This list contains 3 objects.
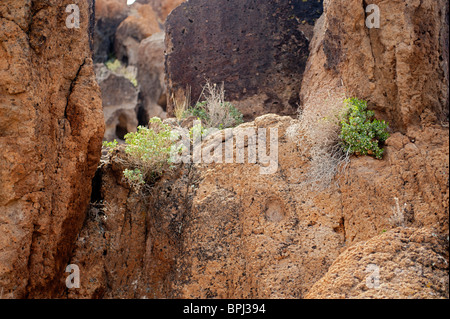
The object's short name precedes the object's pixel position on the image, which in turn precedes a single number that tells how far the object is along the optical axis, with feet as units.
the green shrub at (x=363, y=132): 16.05
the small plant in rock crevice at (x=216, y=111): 24.08
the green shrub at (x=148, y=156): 17.85
